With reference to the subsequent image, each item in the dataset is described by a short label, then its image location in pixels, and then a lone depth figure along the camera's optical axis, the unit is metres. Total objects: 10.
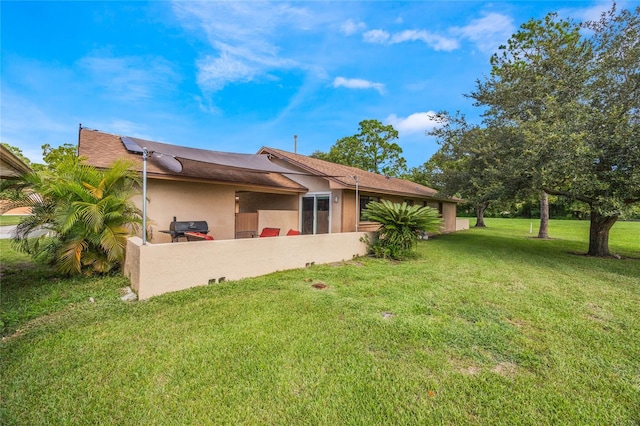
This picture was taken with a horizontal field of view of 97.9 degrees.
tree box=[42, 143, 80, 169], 19.05
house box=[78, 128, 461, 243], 7.85
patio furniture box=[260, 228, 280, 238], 9.34
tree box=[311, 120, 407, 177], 31.38
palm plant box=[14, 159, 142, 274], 5.59
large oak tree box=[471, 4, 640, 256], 8.40
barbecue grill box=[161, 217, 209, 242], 7.68
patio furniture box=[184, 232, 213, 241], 7.31
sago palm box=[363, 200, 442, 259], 9.01
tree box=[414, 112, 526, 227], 10.77
